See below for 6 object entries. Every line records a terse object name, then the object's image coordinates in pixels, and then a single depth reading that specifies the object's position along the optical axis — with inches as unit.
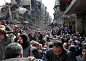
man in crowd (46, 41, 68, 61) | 105.9
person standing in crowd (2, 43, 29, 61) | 66.3
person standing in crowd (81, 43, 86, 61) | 108.4
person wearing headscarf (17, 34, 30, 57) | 129.6
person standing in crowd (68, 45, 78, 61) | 109.7
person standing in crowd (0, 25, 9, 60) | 136.4
